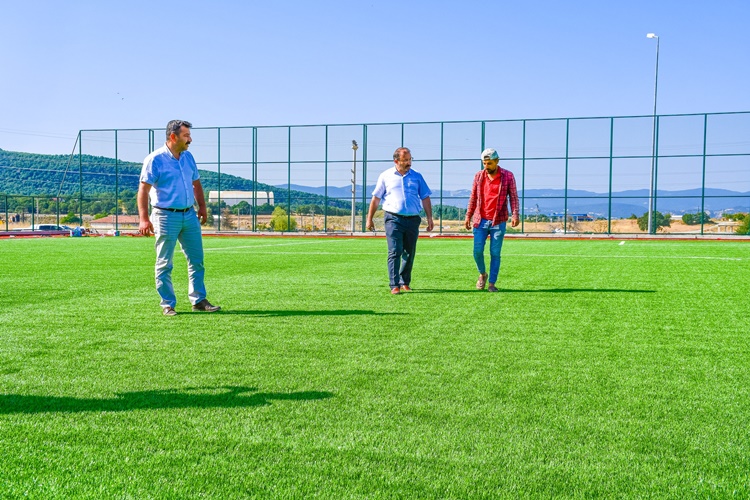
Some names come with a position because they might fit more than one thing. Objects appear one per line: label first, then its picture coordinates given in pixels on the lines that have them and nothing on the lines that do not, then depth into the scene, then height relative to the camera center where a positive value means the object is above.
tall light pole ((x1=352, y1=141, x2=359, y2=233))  38.19 +1.67
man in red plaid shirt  8.62 +0.07
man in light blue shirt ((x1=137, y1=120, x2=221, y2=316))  6.48 +0.05
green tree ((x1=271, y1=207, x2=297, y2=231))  39.25 -0.62
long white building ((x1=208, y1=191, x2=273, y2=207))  39.41 +0.63
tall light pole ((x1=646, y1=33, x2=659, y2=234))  33.94 +1.10
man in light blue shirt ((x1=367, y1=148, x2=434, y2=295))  8.44 +0.03
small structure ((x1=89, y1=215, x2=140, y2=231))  40.81 -0.85
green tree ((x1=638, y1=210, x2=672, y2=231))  34.34 -0.24
